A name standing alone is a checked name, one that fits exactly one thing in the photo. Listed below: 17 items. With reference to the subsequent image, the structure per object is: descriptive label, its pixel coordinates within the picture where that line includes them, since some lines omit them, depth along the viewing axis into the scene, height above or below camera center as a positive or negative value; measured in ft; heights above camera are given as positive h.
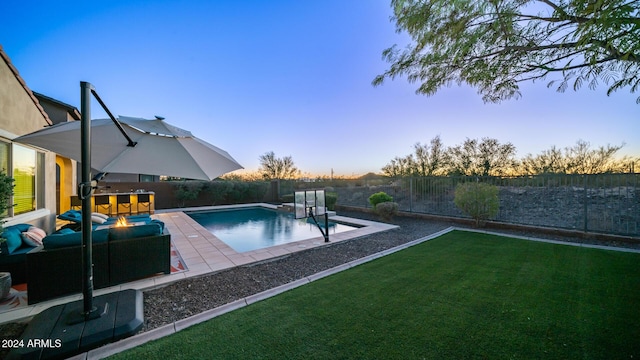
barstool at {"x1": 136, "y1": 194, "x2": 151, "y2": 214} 40.65 -3.09
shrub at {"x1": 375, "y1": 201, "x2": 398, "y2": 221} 32.30 -4.02
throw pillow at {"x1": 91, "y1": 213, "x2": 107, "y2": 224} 22.10 -3.46
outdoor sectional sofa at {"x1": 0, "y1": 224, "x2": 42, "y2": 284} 12.31 -3.73
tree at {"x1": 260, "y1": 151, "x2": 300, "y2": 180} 76.74 +4.85
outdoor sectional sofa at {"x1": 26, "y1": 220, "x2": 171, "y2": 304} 10.98 -3.97
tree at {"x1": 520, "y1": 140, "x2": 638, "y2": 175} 26.91 +2.51
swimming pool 25.90 -6.38
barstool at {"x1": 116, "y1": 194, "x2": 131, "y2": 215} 38.50 -2.75
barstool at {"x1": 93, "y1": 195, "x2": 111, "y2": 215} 35.95 -2.85
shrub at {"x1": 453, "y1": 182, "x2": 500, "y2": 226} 25.85 -2.30
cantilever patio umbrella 8.44 +1.42
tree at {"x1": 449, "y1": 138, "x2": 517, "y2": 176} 42.86 +4.22
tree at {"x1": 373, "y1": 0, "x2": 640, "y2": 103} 9.82 +6.97
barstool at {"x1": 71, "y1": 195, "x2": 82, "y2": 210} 32.14 -2.62
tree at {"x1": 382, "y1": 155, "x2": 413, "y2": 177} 49.44 +2.99
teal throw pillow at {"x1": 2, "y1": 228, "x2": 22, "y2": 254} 12.45 -2.95
